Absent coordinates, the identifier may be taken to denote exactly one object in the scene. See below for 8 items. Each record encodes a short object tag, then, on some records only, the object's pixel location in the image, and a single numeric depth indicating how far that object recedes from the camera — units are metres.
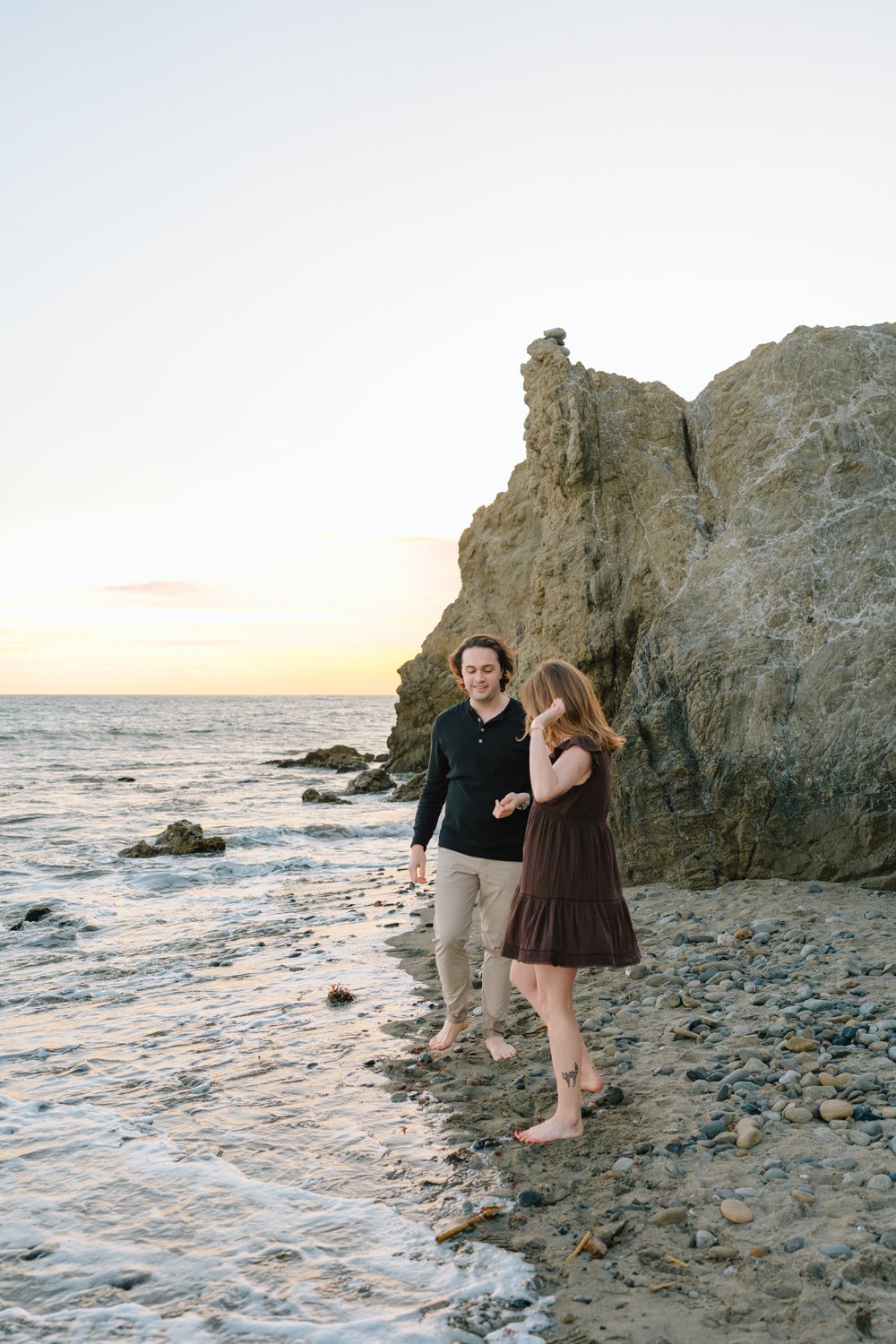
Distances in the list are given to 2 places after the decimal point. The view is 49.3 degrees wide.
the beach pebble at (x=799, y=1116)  4.32
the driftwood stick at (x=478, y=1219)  3.94
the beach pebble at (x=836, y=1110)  4.29
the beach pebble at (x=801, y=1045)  5.05
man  5.51
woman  4.34
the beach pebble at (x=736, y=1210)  3.67
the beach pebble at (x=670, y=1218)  3.74
